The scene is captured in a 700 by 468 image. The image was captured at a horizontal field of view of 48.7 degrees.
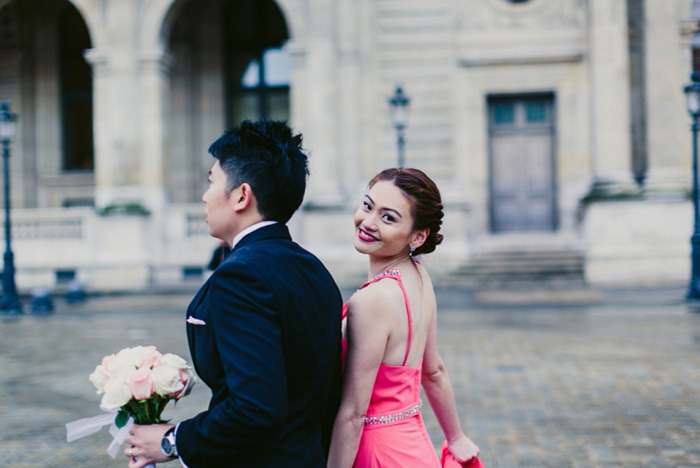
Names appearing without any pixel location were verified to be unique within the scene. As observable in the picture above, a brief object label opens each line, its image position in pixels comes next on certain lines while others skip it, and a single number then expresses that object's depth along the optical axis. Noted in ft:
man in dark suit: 6.88
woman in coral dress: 8.29
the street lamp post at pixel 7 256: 50.88
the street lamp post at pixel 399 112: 54.03
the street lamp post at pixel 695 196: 46.68
